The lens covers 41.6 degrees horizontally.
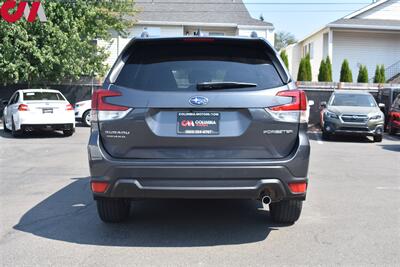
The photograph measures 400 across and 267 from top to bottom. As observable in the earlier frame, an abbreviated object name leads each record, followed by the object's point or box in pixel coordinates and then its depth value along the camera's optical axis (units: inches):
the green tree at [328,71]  1002.1
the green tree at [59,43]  806.5
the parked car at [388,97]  774.5
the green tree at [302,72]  1024.2
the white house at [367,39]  1114.7
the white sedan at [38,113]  597.3
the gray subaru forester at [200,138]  185.0
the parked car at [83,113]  783.7
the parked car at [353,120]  626.2
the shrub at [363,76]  998.4
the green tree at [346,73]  997.7
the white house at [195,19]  1175.6
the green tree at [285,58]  1056.5
